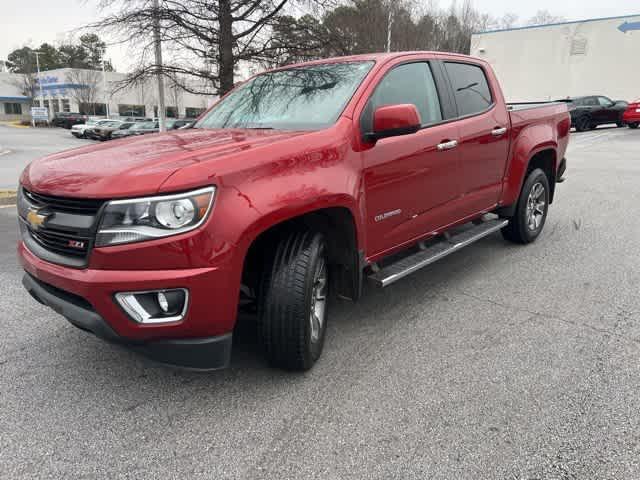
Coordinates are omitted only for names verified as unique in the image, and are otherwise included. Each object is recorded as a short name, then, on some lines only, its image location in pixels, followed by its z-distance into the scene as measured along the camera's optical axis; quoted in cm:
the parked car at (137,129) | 3102
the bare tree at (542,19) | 5958
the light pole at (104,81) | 5871
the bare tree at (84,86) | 6138
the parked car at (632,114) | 2335
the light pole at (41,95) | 6419
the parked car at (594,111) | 2391
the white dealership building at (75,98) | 6172
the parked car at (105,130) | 3450
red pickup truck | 226
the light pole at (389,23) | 2514
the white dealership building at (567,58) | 3178
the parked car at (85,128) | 3563
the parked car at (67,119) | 5016
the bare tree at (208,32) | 1169
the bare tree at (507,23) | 6184
